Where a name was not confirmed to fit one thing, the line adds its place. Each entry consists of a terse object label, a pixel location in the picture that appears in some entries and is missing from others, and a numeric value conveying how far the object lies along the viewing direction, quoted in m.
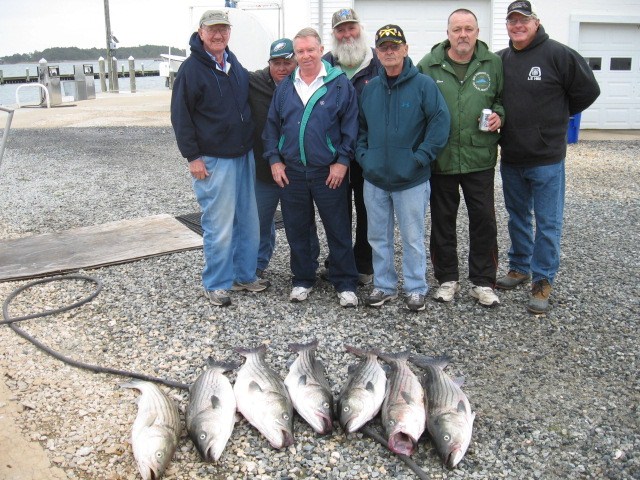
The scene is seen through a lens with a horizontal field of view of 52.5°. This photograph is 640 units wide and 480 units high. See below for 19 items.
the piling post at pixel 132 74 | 34.26
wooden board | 6.20
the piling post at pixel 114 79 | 33.28
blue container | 13.37
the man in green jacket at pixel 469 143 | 4.79
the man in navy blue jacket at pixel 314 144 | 4.76
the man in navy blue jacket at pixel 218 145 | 4.84
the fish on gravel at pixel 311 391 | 3.52
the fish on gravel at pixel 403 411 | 3.35
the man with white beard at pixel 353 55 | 4.95
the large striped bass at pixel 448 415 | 3.25
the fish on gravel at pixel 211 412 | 3.31
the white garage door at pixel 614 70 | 15.16
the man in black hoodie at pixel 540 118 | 4.75
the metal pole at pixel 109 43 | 32.97
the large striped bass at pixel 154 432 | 3.15
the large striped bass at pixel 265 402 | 3.43
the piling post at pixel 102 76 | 34.69
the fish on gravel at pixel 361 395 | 3.48
